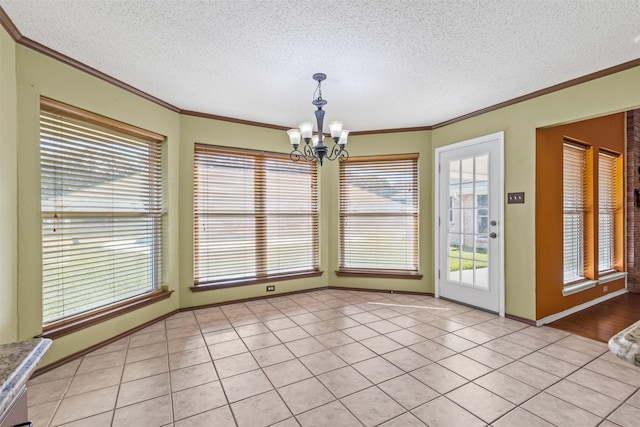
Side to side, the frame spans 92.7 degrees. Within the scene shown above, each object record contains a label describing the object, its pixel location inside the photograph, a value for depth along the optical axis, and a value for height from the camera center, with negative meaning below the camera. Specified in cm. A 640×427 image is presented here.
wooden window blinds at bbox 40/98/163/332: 246 +2
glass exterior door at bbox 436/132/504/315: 359 -15
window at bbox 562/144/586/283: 382 +1
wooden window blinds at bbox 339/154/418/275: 454 -4
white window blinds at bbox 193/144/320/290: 392 -5
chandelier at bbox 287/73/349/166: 280 +76
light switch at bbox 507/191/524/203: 336 +15
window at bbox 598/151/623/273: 431 +5
